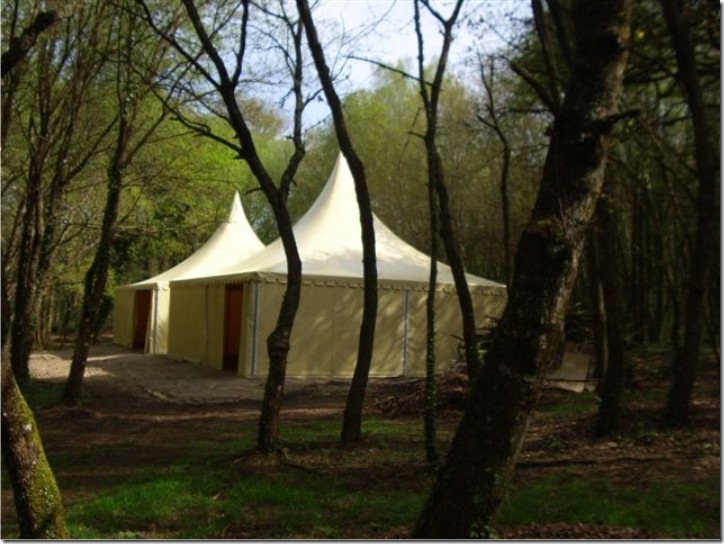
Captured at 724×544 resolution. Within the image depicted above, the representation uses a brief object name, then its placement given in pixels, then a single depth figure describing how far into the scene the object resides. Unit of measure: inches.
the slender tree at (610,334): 256.5
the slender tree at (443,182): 251.0
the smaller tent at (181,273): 833.5
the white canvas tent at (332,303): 560.7
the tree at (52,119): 391.9
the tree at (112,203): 386.0
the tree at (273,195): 256.4
